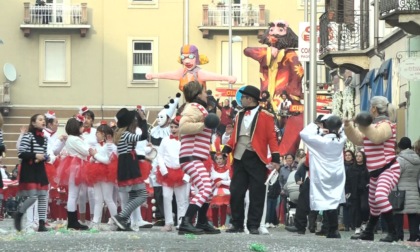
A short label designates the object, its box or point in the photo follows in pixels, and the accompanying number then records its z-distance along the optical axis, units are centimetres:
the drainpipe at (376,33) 3912
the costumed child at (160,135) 2726
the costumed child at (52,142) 2408
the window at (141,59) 7150
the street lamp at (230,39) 6534
